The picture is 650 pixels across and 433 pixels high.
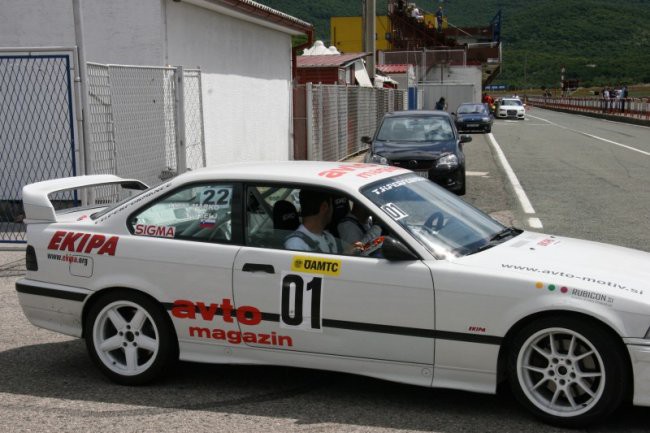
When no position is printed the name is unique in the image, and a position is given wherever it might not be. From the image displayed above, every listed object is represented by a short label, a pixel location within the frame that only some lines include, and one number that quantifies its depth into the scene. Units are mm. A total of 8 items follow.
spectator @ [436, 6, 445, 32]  80688
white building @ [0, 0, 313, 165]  11992
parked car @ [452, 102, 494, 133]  36375
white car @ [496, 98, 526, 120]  52656
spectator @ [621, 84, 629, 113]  45531
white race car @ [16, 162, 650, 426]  4156
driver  4773
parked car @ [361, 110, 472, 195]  13406
